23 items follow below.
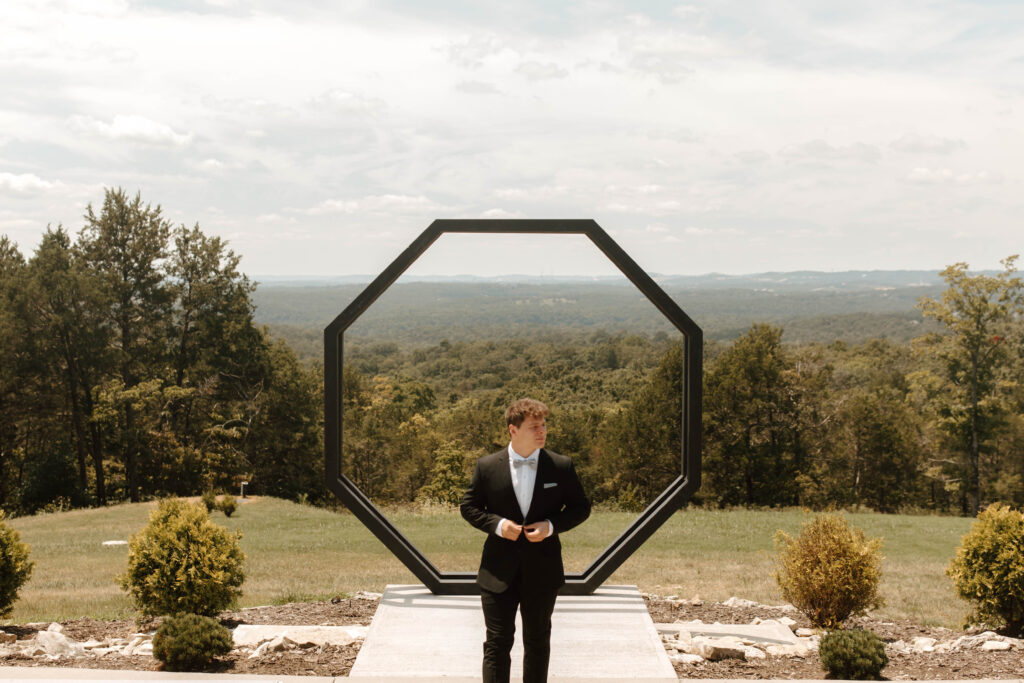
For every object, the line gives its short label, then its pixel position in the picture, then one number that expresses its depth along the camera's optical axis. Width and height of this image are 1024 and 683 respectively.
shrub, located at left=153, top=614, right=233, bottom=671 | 5.68
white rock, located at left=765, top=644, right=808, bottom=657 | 6.22
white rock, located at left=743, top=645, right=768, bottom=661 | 6.16
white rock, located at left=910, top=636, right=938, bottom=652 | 6.59
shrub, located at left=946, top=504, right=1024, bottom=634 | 6.74
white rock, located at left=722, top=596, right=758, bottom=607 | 8.18
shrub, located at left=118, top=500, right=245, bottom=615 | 6.79
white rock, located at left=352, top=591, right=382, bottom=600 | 8.05
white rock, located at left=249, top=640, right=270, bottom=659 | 6.03
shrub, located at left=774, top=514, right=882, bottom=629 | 6.77
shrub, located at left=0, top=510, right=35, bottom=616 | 6.87
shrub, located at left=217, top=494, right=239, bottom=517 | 20.12
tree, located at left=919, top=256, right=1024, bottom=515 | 31.83
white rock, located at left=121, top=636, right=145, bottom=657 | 6.23
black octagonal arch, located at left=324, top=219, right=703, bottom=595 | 6.64
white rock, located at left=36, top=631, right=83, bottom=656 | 6.12
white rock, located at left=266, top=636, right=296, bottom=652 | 6.11
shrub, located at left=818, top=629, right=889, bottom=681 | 5.62
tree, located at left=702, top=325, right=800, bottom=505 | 25.97
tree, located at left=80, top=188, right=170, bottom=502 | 32.25
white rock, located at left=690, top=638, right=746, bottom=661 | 6.05
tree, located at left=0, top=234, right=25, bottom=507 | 29.73
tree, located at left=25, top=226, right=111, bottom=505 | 30.50
